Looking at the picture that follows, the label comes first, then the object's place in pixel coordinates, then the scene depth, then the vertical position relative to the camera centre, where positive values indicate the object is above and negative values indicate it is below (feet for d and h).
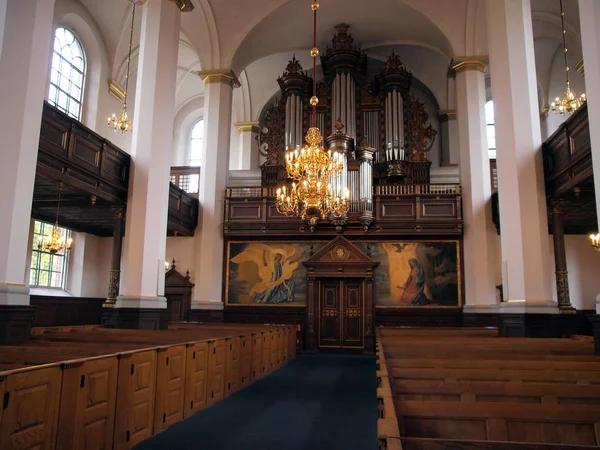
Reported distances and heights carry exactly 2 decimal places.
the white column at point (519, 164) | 31.78 +9.43
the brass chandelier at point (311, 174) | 39.04 +10.27
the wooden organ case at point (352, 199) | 53.11 +11.39
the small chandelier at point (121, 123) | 48.93 +17.31
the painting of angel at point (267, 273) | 54.70 +3.91
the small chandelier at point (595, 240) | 40.44 +5.79
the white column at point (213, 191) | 54.03 +12.26
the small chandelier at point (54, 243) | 43.42 +5.38
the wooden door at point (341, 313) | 53.62 -0.14
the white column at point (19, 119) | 23.57 +8.74
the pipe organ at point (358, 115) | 57.67 +22.29
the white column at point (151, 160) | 36.68 +10.87
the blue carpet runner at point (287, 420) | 17.62 -4.33
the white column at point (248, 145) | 69.15 +21.85
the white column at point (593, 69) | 21.53 +10.06
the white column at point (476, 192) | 49.96 +11.71
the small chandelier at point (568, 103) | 41.73 +17.31
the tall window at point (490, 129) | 64.93 +22.76
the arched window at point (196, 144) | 72.54 +22.81
